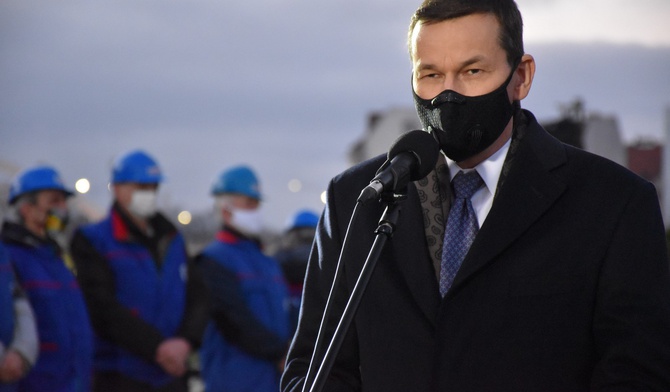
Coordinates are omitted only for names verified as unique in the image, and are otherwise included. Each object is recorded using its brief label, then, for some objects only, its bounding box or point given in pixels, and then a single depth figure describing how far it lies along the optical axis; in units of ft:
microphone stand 16.78
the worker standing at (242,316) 59.93
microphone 18.22
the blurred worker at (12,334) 48.47
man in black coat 19.58
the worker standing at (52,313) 51.67
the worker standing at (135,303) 54.24
